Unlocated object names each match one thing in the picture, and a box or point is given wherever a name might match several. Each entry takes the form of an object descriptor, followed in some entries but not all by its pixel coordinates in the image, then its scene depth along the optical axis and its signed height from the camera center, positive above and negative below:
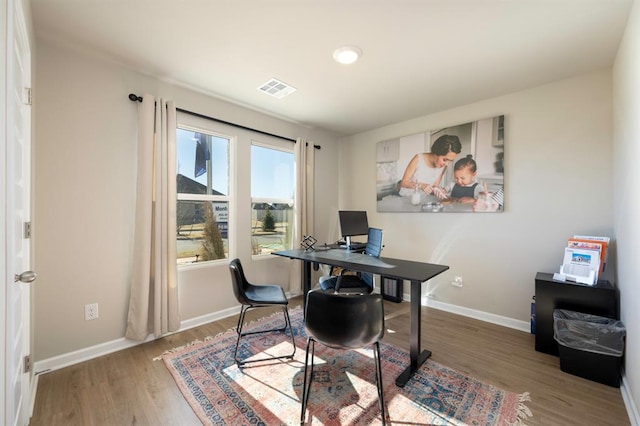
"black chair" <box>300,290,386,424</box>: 1.58 -0.64
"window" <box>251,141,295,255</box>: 3.62 +0.22
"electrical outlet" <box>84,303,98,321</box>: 2.31 -0.86
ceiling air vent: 2.83 +1.37
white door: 1.15 -0.03
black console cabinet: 2.15 -0.73
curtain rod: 2.54 +1.08
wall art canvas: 3.10 +0.57
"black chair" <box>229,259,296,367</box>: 2.24 -0.75
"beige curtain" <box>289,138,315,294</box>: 3.89 +0.20
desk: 2.04 -0.47
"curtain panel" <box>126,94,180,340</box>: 2.49 -0.15
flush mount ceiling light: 2.18 +1.33
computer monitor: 3.55 -0.14
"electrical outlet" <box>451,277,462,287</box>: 3.37 -0.86
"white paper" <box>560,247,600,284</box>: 2.24 -0.44
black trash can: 1.96 -0.99
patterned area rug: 1.66 -1.26
